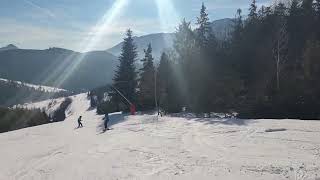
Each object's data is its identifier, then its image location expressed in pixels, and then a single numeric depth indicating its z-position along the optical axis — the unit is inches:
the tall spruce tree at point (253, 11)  1561.9
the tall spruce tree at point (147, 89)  1351.6
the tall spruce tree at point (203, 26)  1491.4
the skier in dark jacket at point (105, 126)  826.6
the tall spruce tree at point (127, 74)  1421.6
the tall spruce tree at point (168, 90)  1116.3
